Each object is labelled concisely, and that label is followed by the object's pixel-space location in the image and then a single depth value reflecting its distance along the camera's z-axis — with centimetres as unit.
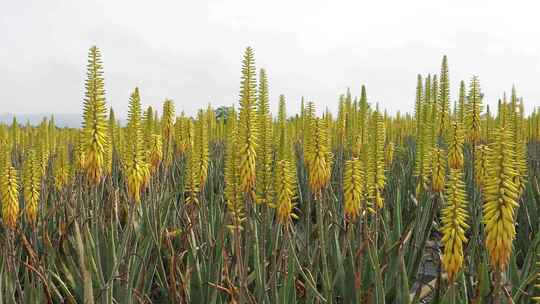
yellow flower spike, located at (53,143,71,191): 404
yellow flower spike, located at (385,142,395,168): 447
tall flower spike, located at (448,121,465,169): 303
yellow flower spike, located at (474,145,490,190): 287
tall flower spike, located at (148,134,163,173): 377
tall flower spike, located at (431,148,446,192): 285
